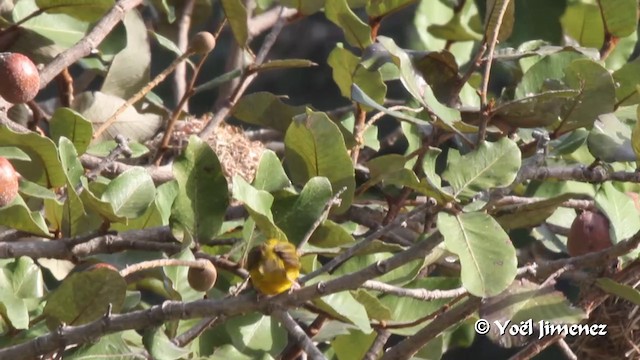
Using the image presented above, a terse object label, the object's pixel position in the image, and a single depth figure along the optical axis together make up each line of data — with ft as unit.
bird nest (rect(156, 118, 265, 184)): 29.16
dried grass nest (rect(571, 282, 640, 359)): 28.91
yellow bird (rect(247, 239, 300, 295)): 26.78
